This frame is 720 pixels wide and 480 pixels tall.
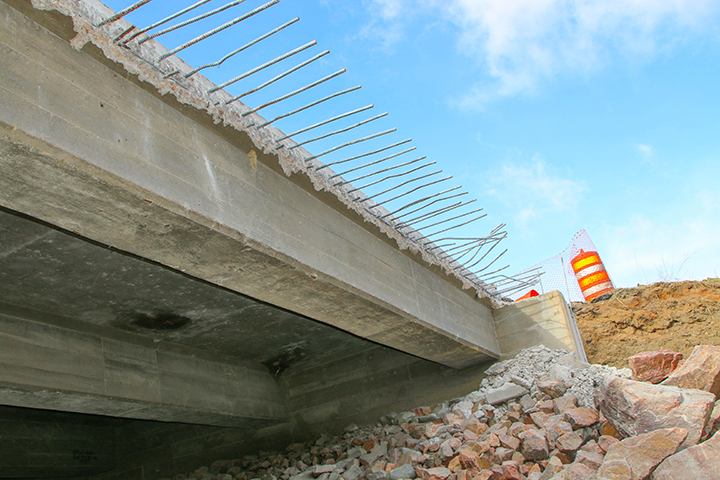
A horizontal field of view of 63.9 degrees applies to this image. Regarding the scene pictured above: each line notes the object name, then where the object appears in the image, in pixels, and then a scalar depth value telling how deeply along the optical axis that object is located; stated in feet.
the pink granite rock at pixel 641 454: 15.74
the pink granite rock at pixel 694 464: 14.83
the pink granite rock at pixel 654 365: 20.24
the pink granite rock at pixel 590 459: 16.80
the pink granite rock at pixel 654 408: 16.78
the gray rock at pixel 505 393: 24.61
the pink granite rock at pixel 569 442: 18.58
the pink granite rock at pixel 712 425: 16.80
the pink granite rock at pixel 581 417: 19.77
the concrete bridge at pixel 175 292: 11.42
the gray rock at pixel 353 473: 22.34
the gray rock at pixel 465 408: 24.90
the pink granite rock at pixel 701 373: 18.45
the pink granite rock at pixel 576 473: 16.20
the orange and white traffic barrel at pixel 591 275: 41.57
